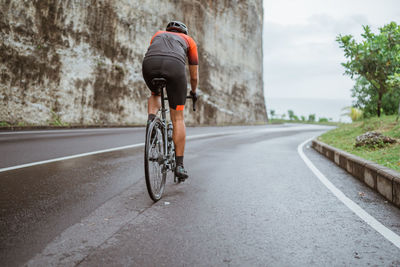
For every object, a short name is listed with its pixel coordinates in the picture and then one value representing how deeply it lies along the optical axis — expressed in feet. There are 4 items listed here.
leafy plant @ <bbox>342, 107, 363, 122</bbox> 80.22
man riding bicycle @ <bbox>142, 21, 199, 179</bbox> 11.85
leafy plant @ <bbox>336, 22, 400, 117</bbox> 37.37
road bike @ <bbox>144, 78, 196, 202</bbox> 11.49
